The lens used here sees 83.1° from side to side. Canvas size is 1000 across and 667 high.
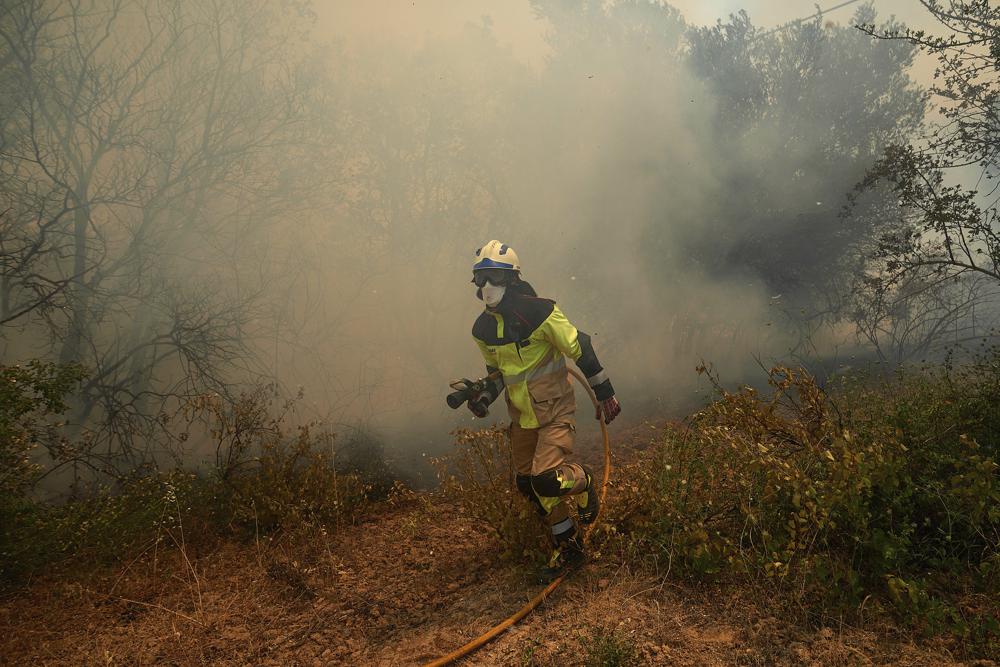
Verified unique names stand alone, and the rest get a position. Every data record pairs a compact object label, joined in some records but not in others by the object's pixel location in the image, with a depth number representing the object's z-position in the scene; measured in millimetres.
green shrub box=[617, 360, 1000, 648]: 2920
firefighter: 3551
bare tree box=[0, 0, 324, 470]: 6508
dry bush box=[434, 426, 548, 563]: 3717
